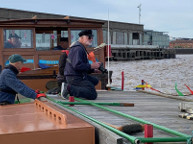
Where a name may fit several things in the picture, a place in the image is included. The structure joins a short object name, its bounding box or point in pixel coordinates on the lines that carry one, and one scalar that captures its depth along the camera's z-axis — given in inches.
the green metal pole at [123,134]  112.3
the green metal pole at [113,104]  213.9
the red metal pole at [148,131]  120.5
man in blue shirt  217.8
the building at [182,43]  5049.2
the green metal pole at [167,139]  116.6
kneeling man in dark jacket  255.8
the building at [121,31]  1370.6
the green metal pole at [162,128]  122.6
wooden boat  404.2
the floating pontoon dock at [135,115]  118.9
